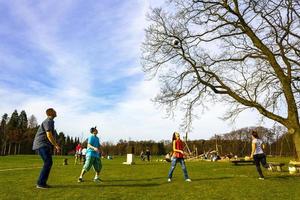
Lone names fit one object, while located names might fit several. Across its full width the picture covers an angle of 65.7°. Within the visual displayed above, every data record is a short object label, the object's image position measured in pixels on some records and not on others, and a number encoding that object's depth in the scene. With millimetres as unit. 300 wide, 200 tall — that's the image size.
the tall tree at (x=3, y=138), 65080
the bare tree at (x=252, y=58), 12559
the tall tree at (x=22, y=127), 64683
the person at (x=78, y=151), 22084
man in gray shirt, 7104
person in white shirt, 9748
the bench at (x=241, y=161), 18580
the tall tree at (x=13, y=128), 63260
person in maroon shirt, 9394
